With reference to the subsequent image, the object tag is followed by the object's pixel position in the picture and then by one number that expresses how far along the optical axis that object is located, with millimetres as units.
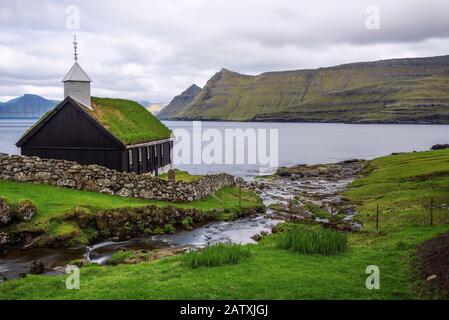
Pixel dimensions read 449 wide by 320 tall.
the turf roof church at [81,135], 43156
